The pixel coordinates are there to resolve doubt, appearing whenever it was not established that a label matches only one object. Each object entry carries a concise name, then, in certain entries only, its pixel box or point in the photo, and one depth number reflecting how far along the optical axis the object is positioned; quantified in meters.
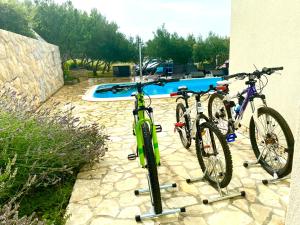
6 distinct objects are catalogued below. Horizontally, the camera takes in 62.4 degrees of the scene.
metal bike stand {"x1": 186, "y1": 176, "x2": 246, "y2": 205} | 2.94
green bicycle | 2.58
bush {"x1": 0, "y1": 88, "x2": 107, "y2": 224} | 2.92
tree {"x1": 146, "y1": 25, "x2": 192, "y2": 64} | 18.56
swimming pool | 10.42
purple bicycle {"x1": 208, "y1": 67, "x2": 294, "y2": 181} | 3.14
